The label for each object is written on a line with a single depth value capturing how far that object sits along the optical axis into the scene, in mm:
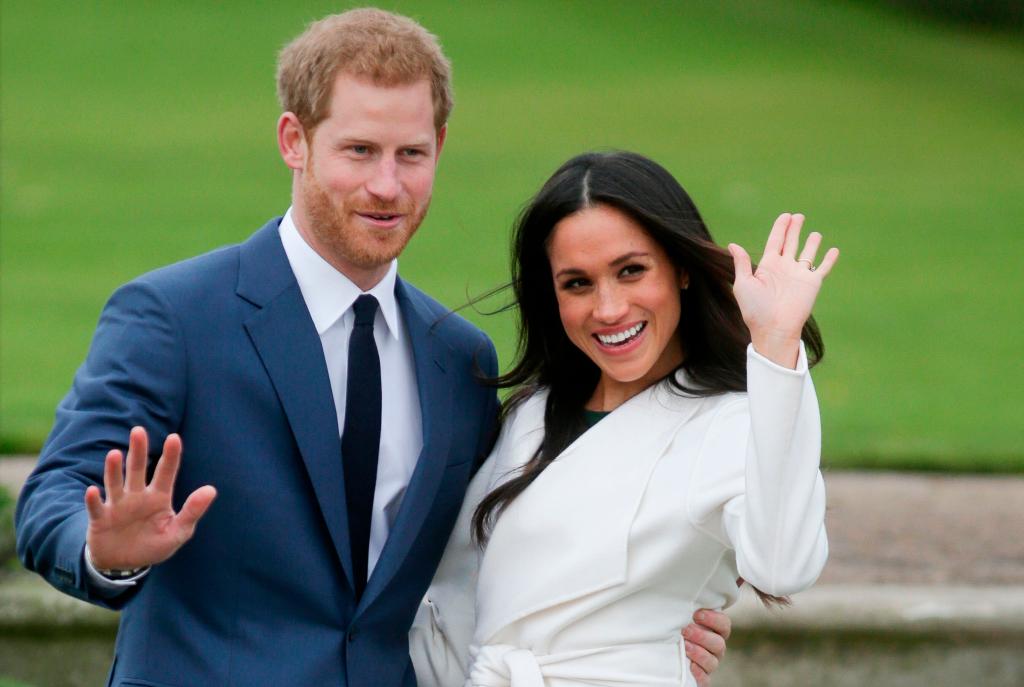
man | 6391
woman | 6488
